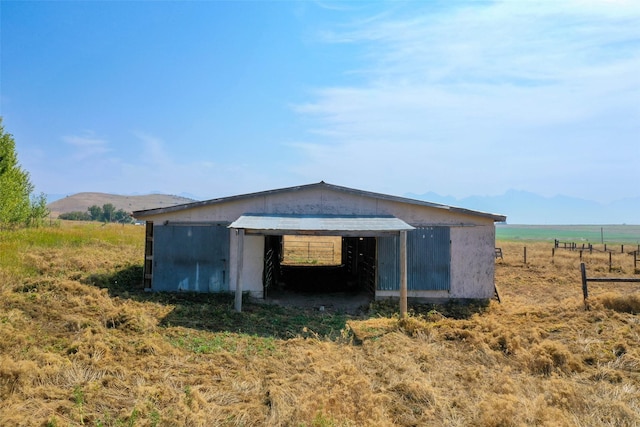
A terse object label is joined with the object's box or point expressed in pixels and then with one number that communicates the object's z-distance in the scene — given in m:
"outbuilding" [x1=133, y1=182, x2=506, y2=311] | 12.69
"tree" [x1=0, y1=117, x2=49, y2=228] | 24.06
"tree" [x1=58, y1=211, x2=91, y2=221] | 83.50
